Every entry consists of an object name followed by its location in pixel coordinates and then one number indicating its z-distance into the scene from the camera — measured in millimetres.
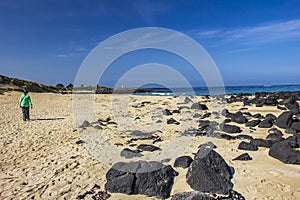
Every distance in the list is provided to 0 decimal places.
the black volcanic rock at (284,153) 6562
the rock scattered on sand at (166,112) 17030
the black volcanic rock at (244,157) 6914
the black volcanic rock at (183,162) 6410
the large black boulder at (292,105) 16539
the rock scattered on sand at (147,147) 8234
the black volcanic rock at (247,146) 7815
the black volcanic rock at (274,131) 9242
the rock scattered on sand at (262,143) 8062
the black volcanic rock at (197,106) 19691
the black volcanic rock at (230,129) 10544
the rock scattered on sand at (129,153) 7688
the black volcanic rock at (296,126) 10502
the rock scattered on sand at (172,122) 13188
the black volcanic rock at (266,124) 11470
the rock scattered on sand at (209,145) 8406
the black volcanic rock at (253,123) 11819
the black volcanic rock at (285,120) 11109
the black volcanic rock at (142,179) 5071
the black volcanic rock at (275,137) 8555
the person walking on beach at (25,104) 14445
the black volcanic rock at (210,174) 5059
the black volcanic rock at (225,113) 15455
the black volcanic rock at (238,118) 12837
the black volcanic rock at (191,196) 4035
